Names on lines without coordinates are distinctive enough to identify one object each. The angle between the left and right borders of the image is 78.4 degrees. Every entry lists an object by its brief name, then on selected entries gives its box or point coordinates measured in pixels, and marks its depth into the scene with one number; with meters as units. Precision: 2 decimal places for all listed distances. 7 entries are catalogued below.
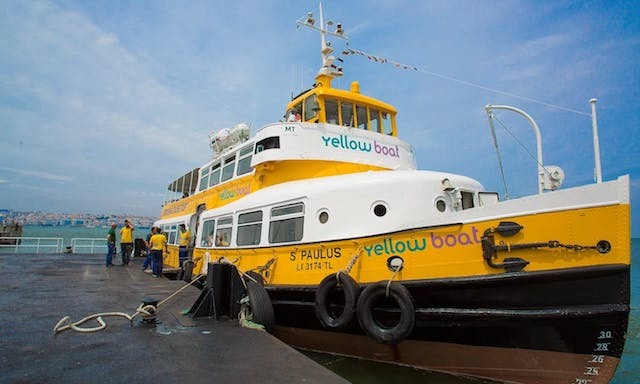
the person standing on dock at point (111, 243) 14.37
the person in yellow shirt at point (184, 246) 12.16
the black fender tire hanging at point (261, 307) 5.79
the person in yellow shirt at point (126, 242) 14.27
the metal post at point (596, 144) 5.02
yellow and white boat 4.46
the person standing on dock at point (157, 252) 11.81
